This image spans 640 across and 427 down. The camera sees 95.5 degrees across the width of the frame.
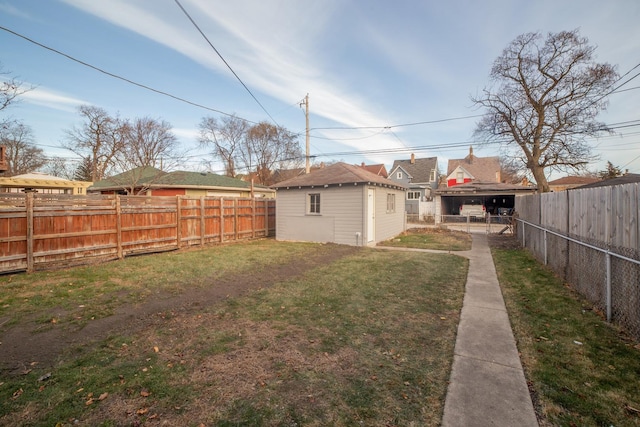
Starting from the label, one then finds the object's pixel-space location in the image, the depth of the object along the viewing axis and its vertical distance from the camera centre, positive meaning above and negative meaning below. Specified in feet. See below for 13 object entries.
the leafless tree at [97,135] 73.15 +19.88
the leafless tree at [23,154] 91.56 +19.98
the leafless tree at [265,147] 129.39 +29.18
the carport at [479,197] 80.33 +4.73
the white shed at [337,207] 41.52 +0.69
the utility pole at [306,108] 63.52 +22.84
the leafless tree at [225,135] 122.31 +33.13
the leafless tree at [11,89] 39.62 +17.30
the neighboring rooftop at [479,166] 128.77 +20.59
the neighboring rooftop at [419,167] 122.01 +19.07
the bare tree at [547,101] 62.08 +25.33
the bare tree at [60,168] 104.90 +16.52
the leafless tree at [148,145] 78.69 +18.98
